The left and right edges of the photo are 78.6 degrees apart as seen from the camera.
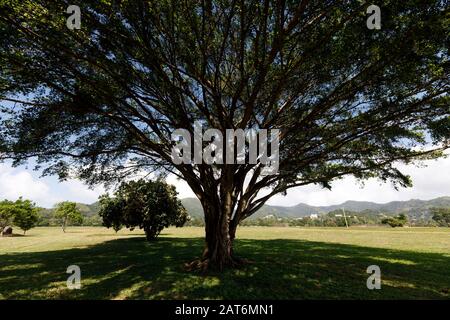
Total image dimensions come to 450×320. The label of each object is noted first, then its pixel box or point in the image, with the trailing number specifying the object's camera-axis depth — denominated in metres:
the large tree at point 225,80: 8.41
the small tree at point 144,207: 26.39
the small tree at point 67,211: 64.12
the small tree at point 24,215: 49.91
